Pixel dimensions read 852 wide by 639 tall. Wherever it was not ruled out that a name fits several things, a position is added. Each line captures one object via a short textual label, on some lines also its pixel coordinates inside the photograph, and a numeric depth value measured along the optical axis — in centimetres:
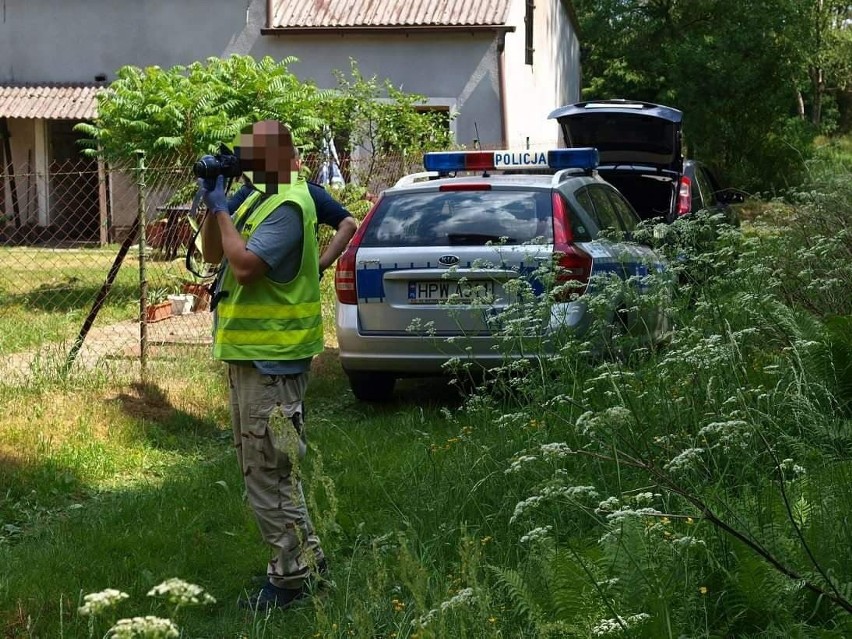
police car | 749
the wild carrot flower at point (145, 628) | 218
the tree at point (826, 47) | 2914
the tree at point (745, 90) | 2839
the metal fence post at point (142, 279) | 859
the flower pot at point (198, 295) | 1273
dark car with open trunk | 1371
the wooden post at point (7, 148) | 2323
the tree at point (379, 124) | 1606
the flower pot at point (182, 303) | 1254
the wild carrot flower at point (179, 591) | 225
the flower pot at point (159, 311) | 1211
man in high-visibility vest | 470
